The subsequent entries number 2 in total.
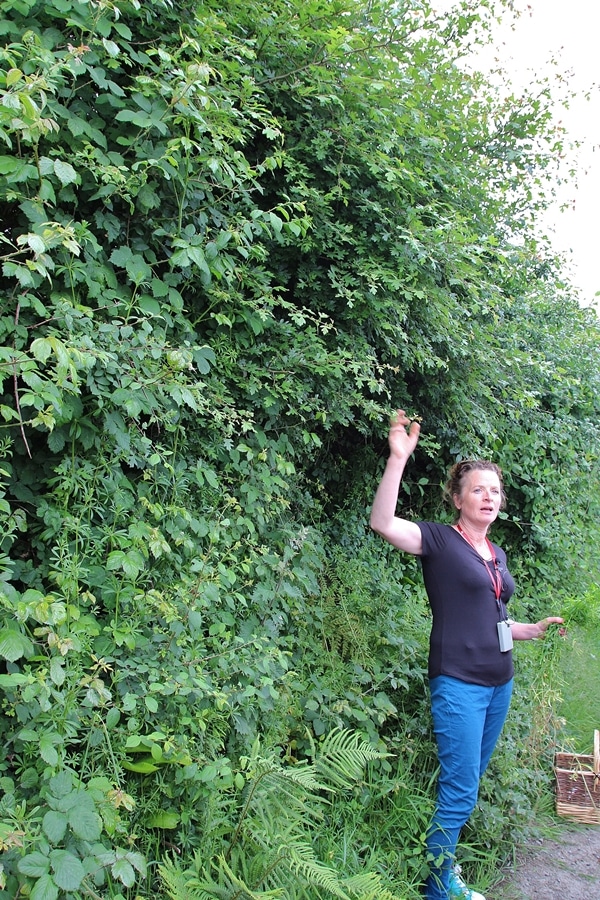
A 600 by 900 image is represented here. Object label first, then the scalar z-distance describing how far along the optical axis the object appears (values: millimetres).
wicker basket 4070
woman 3096
